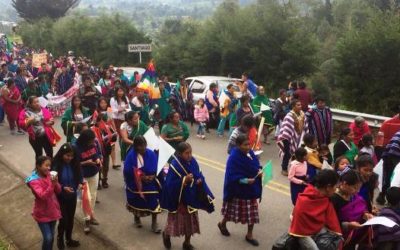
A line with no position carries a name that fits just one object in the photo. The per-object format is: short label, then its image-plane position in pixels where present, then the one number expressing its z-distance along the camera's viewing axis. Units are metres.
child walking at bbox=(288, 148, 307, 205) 7.23
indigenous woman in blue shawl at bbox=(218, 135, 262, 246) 6.92
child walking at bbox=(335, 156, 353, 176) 6.35
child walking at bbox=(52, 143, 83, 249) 6.86
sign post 22.17
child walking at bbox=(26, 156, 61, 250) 6.36
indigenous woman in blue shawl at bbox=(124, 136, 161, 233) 7.42
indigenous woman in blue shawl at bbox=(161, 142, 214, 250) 6.64
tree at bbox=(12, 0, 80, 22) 61.72
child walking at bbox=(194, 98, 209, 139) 14.35
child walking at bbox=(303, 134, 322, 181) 7.47
